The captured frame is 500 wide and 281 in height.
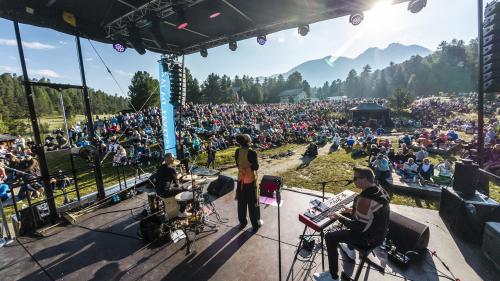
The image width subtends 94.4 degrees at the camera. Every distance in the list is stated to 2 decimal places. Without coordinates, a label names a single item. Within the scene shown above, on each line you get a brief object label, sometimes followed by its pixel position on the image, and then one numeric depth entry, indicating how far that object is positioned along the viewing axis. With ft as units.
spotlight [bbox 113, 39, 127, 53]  26.37
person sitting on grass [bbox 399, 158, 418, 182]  30.87
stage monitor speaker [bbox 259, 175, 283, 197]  23.04
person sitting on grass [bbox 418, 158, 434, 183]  31.17
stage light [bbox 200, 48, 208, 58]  31.80
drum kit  16.71
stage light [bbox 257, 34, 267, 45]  27.20
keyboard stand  12.84
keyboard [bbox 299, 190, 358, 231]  12.13
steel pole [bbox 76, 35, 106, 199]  21.85
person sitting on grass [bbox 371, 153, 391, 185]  30.66
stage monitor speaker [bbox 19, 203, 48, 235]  18.09
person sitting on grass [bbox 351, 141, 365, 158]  49.58
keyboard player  10.38
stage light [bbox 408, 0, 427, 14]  18.92
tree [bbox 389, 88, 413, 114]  137.49
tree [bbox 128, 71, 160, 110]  132.26
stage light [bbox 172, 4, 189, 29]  20.35
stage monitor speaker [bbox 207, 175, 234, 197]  24.41
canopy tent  100.63
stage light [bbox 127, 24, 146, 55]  23.81
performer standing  16.22
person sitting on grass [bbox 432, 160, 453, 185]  30.18
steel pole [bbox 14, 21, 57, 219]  17.46
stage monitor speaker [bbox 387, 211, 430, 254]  13.28
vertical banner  30.60
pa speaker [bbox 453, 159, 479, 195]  16.47
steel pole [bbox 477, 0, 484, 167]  16.33
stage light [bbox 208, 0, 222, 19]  20.63
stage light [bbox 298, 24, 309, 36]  24.71
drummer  17.01
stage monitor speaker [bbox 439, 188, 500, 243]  15.11
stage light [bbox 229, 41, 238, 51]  28.96
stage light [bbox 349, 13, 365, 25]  21.72
